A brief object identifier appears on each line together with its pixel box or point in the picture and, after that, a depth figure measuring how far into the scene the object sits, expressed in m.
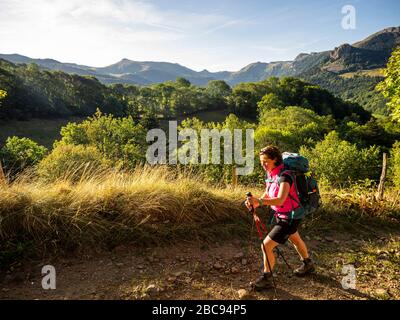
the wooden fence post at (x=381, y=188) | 7.90
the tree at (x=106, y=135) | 35.84
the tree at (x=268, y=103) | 73.75
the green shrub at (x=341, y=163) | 32.58
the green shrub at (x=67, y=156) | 20.32
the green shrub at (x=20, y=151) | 28.46
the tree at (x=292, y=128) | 41.22
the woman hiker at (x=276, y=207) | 4.11
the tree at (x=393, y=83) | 9.34
